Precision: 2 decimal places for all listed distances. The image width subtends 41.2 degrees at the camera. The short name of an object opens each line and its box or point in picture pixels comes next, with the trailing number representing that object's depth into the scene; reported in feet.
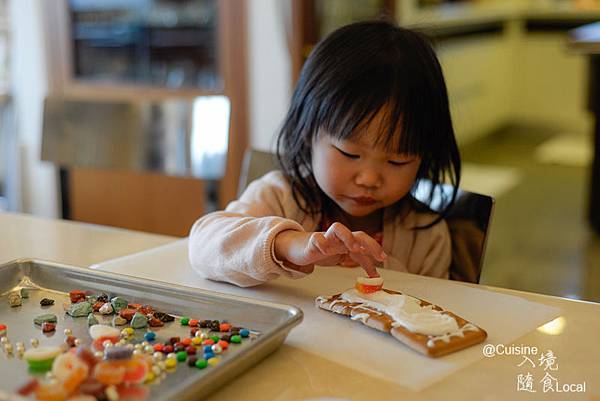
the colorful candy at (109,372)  1.95
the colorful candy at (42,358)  2.15
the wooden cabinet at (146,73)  9.75
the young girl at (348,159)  3.03
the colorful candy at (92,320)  2.50
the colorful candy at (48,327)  2.47
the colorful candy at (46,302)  2.72
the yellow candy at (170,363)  2.17
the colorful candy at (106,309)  2.59
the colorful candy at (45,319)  2.54
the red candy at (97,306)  2.63
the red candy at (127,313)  2.53
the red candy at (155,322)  2.51
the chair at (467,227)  3.71
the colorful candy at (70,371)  1.93
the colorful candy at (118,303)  2.61
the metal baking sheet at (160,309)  2.11
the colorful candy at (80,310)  2.59
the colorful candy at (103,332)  2.35
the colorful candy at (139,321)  2.48
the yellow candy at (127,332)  2.41
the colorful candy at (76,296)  2.73
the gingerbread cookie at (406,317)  2.40
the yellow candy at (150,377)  2.08
